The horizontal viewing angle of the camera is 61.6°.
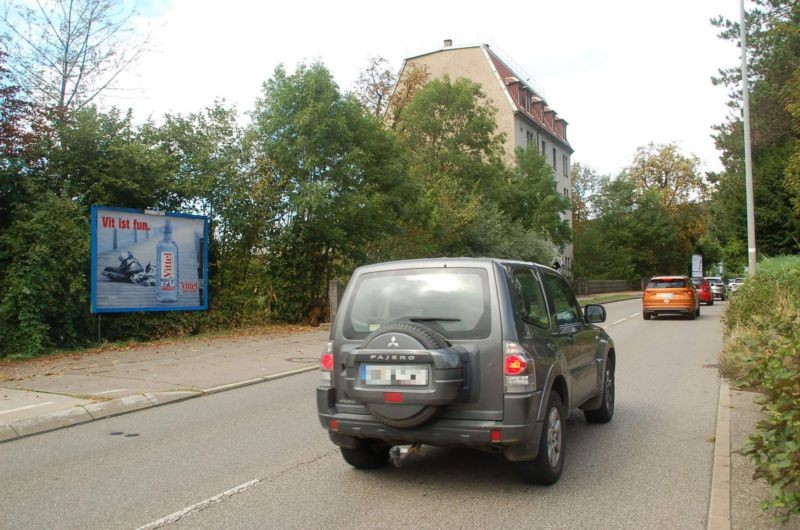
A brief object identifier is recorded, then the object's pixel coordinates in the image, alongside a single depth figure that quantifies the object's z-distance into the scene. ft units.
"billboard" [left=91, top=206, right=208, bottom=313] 49.70
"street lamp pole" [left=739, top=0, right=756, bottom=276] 69.05
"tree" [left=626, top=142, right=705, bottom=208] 241.35
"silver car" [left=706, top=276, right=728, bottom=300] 152.25
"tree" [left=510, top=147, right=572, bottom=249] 141.79
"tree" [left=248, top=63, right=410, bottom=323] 65.05
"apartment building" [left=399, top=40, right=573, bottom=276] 169.37
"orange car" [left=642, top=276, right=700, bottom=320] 84.89
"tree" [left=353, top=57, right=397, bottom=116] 117.08
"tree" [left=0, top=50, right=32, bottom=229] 46.88
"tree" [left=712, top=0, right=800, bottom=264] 85.40
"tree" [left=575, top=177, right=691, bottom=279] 228.22
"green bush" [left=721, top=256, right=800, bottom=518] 11.35
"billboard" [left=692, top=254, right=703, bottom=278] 233.55
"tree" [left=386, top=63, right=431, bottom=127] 124.47
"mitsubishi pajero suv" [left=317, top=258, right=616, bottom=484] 15.69
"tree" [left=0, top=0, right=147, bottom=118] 63.77
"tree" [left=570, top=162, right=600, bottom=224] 257.96
